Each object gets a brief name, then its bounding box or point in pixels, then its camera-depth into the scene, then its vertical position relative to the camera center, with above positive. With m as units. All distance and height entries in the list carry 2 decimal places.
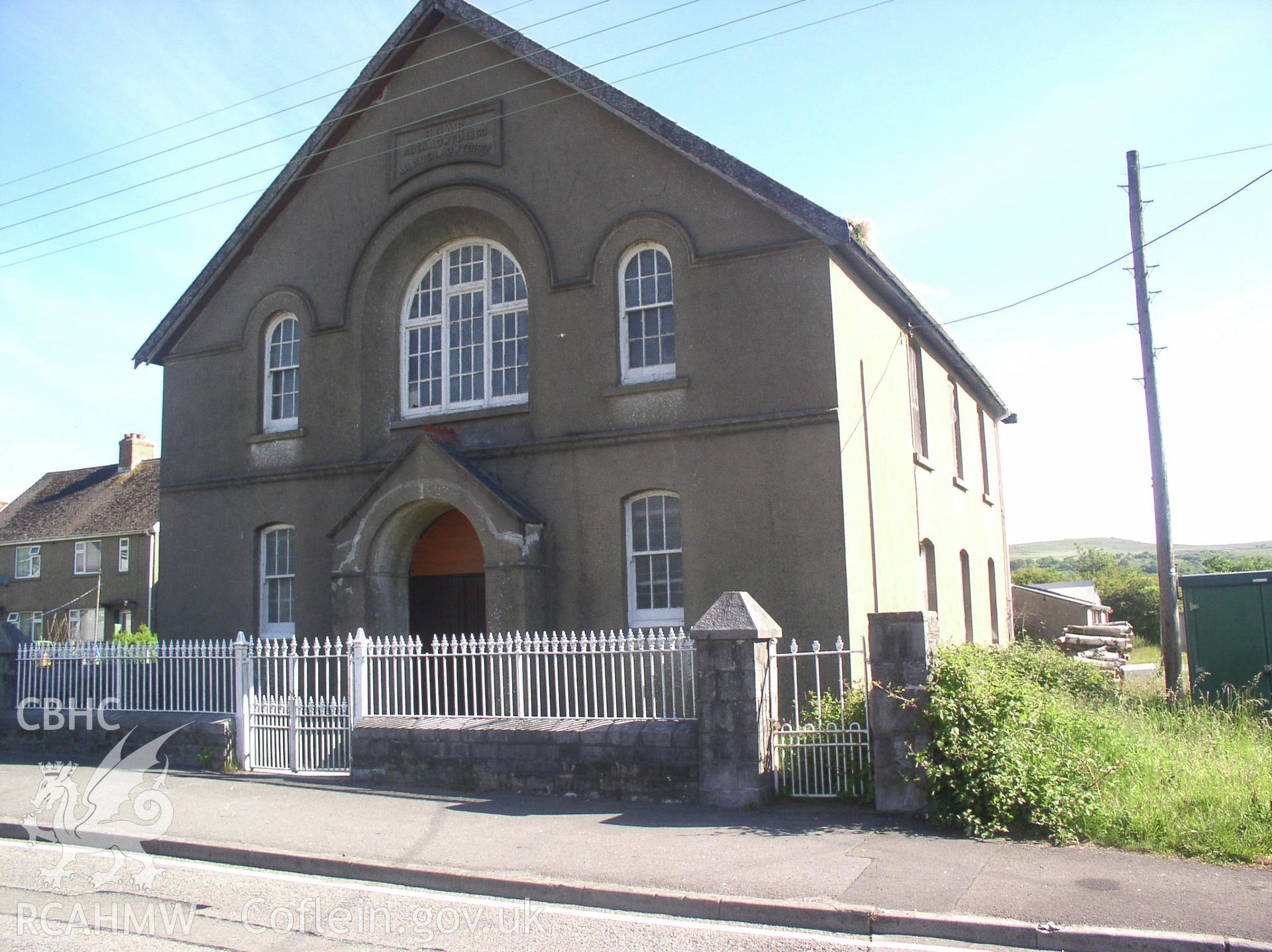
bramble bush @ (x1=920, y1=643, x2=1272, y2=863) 8.03 -1.63
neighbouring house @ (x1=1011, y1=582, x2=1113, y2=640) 27.34 -0.84
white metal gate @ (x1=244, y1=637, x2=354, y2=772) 12.52 -1.39
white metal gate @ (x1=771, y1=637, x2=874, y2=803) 9.94 -1.53
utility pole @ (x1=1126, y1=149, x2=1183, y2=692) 14.81 +1.46
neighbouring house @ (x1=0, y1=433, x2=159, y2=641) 40.12 +2.11
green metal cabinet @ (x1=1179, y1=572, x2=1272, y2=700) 13.26 -0.70
